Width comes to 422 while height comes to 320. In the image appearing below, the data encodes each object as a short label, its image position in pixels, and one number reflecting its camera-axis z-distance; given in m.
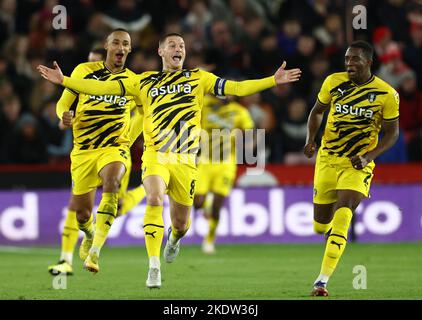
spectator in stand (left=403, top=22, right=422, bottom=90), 20.27
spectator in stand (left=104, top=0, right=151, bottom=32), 20.03
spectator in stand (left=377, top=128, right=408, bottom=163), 18.91
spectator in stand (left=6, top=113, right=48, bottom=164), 18.42
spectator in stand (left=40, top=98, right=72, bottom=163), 18.73
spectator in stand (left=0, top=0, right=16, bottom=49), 20.48
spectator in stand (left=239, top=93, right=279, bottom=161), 19.10
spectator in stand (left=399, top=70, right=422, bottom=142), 19.28
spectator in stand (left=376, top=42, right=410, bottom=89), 19.62
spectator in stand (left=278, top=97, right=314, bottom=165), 19.16
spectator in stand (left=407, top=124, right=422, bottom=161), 19.09
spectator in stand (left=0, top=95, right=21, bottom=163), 18.67
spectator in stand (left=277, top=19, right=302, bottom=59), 20.69
